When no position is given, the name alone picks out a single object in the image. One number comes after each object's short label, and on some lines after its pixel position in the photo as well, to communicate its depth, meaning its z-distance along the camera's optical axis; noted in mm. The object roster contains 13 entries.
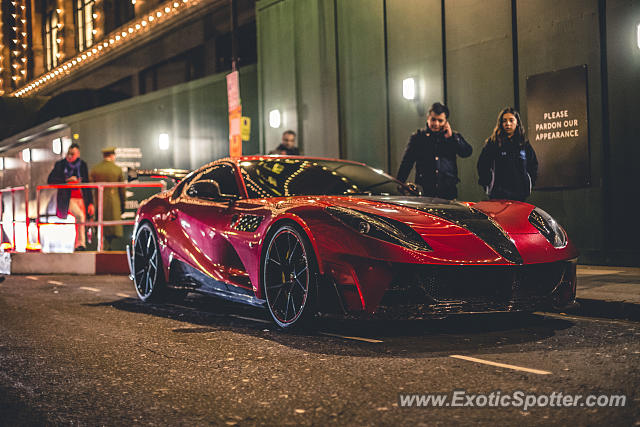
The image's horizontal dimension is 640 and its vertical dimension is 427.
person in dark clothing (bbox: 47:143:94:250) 13805
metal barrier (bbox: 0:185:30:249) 13428
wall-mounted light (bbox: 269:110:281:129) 17128
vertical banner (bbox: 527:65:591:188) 10461
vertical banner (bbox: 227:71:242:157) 13227
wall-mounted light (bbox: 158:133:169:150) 22719
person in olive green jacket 14367
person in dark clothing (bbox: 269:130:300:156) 12773
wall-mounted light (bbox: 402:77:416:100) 13203
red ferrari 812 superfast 5273
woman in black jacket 8523
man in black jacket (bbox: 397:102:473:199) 8906
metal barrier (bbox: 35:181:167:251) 12969
